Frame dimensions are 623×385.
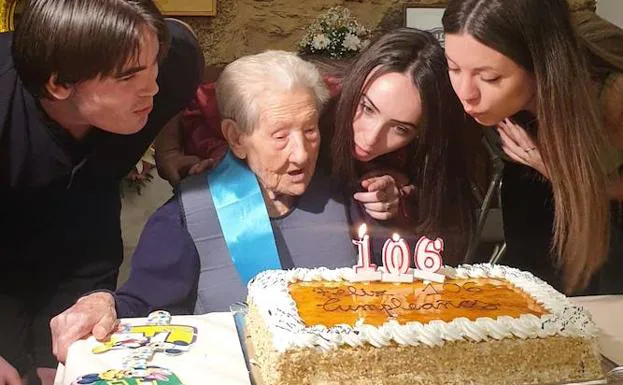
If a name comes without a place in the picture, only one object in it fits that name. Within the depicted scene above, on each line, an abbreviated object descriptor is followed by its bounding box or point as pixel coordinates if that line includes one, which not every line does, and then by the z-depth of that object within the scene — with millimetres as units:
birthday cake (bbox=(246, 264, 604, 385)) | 1491
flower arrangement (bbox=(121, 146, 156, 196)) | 1653
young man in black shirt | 1504
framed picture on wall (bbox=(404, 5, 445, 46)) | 1757
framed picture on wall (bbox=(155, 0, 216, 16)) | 1613
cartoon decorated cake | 1472
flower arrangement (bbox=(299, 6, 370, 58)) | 1725
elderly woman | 1682
